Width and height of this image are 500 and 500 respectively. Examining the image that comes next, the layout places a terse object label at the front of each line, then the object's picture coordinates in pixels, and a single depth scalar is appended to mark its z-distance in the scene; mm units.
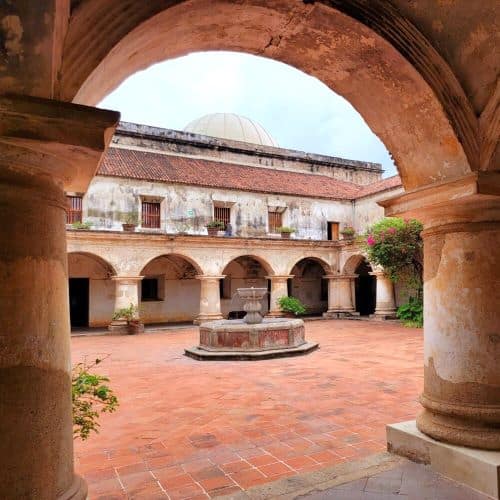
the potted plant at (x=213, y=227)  20469
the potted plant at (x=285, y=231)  22281
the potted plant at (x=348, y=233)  23188
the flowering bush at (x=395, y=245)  17406
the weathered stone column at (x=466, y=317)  3301
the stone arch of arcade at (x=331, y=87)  1980
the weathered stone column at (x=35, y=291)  1947
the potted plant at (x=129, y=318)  17844
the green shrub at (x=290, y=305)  20516
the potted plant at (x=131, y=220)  19275
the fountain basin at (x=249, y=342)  10865
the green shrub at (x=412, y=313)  18188
